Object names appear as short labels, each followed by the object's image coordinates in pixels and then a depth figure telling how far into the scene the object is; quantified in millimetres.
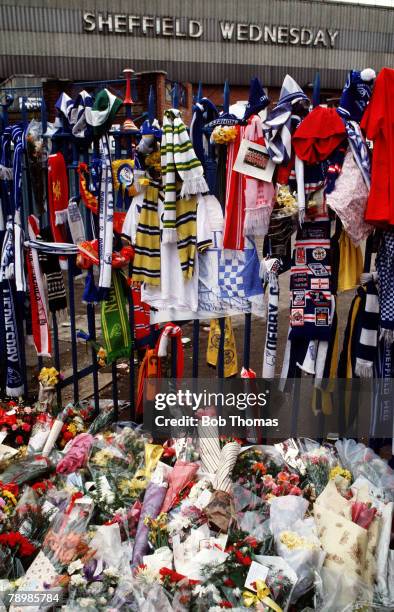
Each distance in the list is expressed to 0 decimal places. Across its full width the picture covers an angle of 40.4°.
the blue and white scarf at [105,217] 3283
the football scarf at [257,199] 2990
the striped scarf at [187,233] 3236
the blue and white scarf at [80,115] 3314
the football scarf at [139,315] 4254
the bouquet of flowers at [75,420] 3525
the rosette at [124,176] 3271
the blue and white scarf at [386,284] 2941
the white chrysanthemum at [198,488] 2828
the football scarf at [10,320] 3770
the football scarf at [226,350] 3848
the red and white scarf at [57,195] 3574
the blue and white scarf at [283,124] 2891
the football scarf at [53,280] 3783
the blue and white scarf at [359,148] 2871
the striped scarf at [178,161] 3076
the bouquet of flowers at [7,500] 2765
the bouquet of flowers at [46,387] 3826
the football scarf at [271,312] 3135
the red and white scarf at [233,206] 3078
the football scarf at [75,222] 3604
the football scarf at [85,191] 3402
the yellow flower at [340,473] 2903
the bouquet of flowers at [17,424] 3572
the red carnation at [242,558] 2338
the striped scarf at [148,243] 3350
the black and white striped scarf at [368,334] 3117
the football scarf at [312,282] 3074
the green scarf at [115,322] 3502
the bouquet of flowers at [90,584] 2268
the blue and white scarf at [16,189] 3598
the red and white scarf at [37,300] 3725
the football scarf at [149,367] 3596
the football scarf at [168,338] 3510
